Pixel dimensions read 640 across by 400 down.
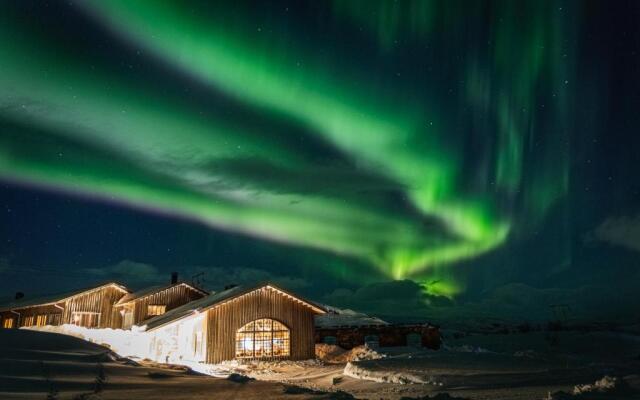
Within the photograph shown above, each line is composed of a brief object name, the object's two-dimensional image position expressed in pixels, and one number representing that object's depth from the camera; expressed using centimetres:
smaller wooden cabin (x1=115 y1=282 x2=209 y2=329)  4076
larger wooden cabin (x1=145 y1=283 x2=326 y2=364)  2981
